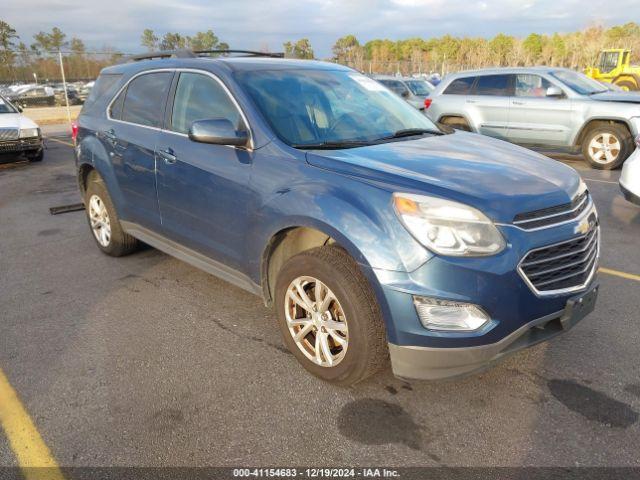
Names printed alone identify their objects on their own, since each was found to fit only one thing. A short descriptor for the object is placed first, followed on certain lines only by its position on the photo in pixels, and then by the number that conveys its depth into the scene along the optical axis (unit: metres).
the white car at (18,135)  10.67
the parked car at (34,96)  29.22
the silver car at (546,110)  9.45
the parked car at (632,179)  5.52
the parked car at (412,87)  16.19
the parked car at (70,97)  31.12
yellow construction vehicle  26.12
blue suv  2.44
